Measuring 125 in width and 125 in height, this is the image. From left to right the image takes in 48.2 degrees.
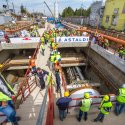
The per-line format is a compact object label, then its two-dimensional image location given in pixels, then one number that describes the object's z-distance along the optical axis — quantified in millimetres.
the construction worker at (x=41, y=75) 8588
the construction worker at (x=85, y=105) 5575
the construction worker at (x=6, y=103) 4692
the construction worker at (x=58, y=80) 8578
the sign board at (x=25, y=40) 16775
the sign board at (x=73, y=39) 17097
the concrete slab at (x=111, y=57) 10602
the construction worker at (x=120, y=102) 6013
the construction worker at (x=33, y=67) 9734
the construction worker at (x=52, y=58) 11031
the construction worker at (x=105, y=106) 5527
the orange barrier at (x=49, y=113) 4552
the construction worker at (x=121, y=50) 11211
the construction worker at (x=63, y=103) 5645
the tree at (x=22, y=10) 112781
